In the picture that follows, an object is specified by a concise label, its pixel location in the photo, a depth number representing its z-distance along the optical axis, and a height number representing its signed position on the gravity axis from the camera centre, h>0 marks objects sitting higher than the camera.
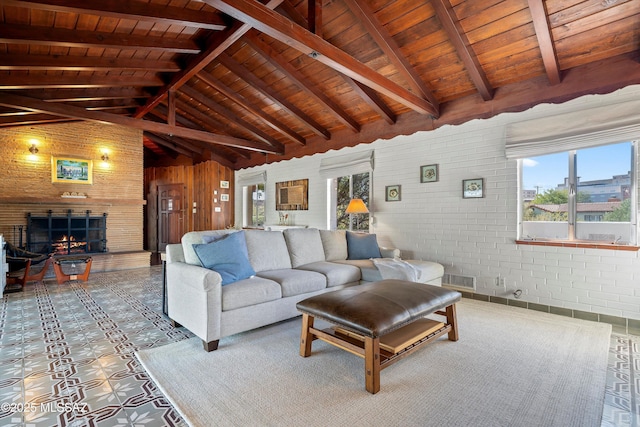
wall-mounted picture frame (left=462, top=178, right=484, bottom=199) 4.00 +0.30
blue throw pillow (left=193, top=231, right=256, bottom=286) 2.78 -0.43
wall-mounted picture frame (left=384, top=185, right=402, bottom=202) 4.91 +0.29
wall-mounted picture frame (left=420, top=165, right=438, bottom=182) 4.45 +0.56
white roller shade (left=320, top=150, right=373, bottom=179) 5.30 +0.86
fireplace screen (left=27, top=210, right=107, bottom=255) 5.88 -0.42
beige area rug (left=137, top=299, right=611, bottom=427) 1.69 -1.13
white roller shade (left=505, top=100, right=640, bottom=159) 3.01 +0.85
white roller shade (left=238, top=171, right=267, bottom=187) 7.64 +0.86
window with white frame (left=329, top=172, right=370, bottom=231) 5.60 +0.27
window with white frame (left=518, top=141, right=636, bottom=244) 3.18 +0.18
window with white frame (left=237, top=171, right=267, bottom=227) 7.82 +0.37
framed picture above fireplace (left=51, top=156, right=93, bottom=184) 6.02 +0.85
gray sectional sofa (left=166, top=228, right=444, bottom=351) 2.54 -0.67
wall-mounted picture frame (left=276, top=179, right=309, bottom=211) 6.63 +0.37
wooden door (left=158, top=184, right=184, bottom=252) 9.05 -0.06
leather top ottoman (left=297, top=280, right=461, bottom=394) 1.92 -0.73
